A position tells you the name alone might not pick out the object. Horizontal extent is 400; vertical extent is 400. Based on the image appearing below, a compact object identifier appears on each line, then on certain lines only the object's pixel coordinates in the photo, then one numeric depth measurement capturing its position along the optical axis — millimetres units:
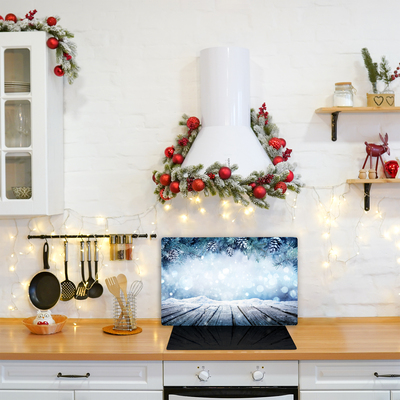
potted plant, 2281
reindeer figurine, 2273
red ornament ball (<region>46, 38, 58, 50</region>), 2146
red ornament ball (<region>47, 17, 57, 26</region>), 2134
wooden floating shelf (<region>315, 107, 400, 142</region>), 2246
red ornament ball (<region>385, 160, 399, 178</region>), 2289
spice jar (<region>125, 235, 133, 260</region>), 2399
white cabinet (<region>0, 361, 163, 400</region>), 1973
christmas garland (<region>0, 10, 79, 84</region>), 2143
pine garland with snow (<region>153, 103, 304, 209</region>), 2039
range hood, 2141
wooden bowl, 2209
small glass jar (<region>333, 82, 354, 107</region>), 2281
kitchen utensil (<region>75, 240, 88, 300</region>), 2402
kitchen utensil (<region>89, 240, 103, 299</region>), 2408
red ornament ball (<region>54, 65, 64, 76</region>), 2205
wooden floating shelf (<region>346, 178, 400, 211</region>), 2240
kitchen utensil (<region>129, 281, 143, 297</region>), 2417
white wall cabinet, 2129
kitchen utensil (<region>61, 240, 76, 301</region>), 2416
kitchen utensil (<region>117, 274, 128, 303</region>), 2344
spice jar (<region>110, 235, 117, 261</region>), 2406
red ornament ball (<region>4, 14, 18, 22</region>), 2148
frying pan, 2426
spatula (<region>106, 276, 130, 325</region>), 2262
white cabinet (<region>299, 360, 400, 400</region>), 1960
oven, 1955
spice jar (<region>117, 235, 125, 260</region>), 2387
